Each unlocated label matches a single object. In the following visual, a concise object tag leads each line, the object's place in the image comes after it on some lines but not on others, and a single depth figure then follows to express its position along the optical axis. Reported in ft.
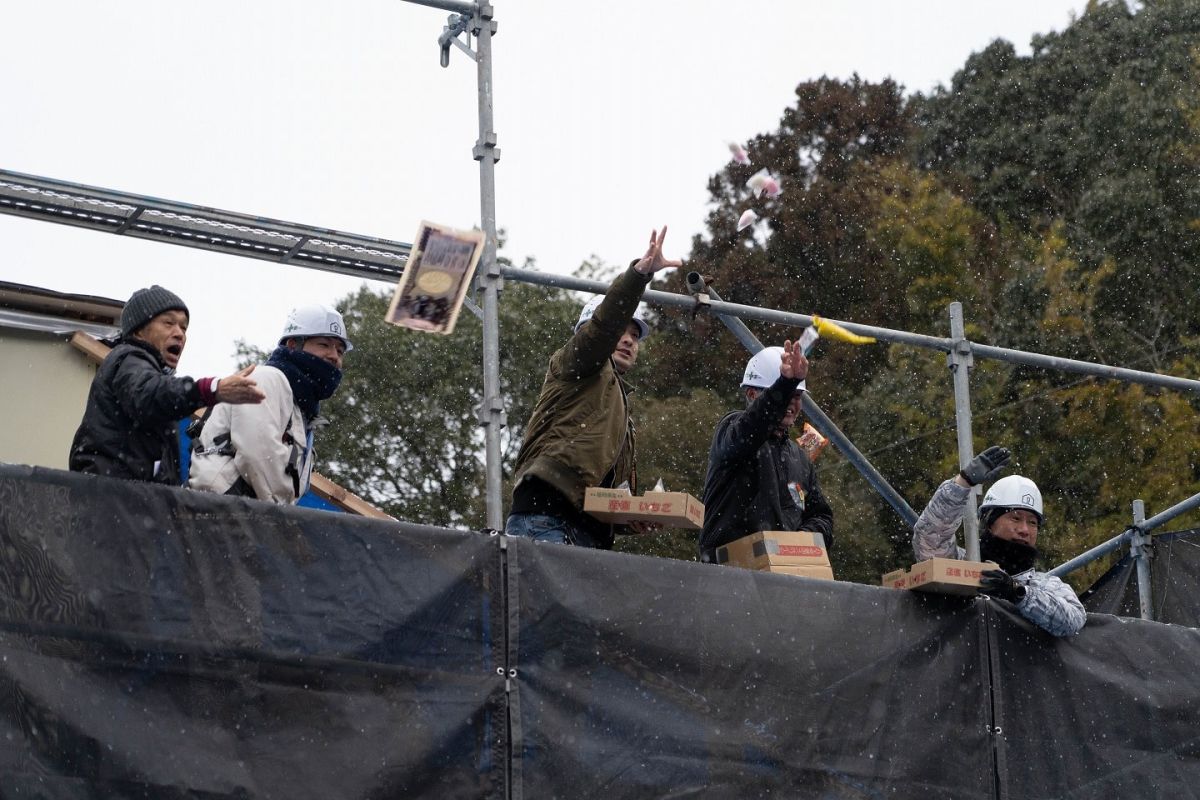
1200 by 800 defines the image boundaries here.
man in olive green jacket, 35.24
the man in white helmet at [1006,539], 35.81
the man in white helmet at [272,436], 29.60
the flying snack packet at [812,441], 47.09
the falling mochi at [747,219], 48.44
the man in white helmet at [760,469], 36.96
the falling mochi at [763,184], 46.80
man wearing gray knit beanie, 26.50
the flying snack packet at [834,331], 39.88
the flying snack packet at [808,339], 37.24
